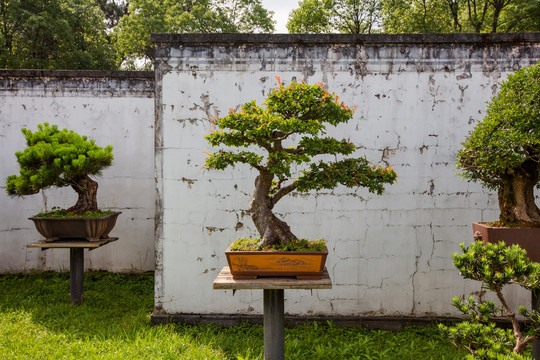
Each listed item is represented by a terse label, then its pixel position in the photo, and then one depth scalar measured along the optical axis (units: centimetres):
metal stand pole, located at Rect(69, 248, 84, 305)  437
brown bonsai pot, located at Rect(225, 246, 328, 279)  234
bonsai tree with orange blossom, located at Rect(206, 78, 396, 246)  245
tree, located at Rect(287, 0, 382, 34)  1708
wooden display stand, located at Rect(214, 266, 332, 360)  254
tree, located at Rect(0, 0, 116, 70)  1257
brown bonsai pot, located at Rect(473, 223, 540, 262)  253
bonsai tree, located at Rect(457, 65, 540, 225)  253
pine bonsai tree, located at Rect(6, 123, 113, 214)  399
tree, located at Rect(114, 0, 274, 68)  1627
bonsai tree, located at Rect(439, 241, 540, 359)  226
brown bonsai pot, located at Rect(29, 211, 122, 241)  411
